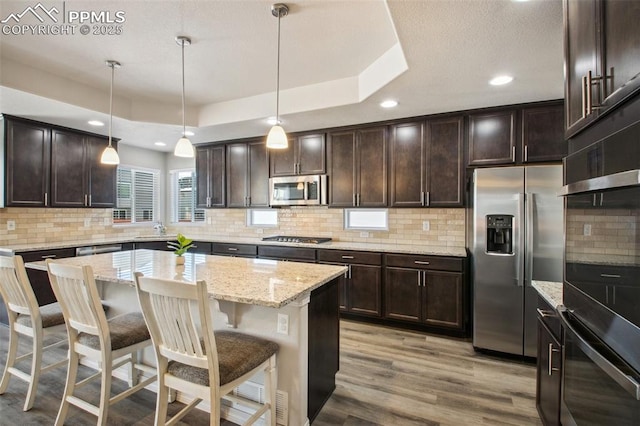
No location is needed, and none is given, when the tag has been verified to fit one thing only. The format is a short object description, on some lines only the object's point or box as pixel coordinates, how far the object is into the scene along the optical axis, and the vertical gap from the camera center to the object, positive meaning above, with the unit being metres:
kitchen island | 1.73 -0.62
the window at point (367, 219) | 4.18 -0.08
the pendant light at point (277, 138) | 2.24 +0.55
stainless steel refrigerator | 2.68 -0.32
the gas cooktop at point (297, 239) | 4.21 -0.38
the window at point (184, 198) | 5.77 +0.28
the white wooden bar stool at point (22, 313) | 1.95 -0.73
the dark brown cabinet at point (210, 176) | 4.95 +0.61
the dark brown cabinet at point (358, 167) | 3.87 +0.60
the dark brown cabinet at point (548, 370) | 1.52 -0.84
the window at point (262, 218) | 4.99 -0.08
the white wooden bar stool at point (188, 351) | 1.34 -0.68
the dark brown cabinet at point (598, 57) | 0.89 +0.54
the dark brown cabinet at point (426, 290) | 3.22 -0.85
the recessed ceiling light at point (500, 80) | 2.52 +1.13
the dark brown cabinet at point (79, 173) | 4.04 +0.57
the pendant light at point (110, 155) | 2.86 +0.54
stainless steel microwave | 4.14 +0.32
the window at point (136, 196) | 5.27 +0.31
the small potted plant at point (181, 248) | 2.38 -0.28
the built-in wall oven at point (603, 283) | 0.87 -0.24
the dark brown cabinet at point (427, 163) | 3.47 +0.60
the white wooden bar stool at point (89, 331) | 1.69 -0.72
